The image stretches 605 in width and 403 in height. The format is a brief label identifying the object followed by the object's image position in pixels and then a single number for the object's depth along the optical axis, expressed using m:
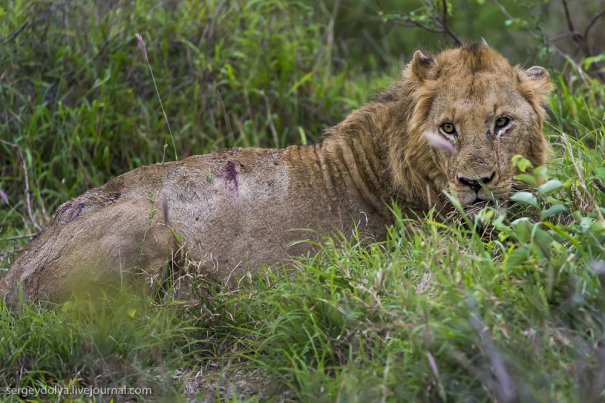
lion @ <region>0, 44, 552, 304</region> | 10.12
